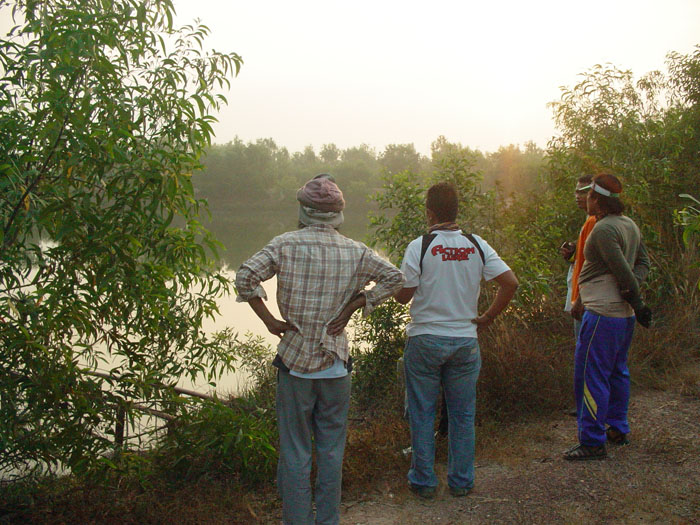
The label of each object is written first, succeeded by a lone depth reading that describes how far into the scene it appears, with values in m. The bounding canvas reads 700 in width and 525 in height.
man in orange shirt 4.66
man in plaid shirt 3.04
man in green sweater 4.20
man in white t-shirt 3.76
